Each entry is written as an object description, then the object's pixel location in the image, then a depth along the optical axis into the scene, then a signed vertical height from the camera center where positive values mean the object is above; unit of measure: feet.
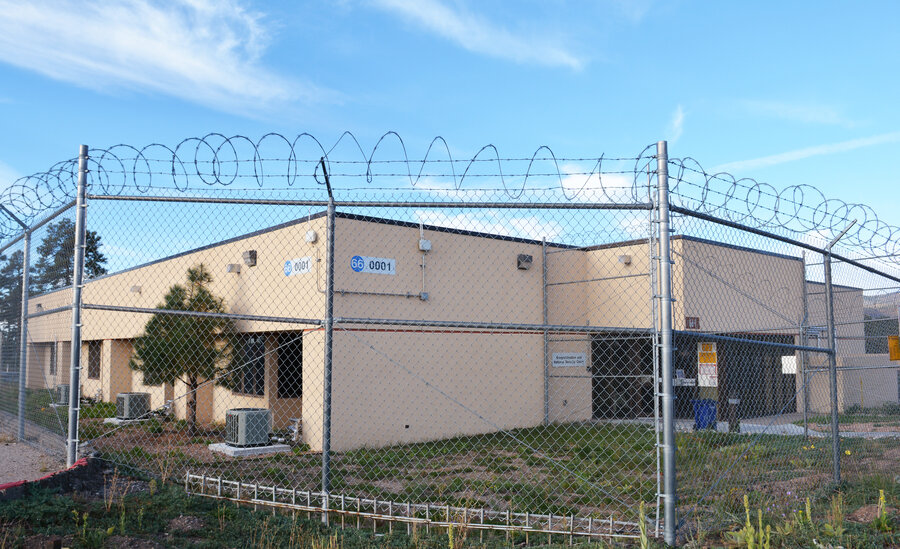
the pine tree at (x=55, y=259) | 29.76 +3.65
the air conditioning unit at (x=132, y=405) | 52.39 -5.23
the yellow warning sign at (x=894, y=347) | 28.62 -0.41
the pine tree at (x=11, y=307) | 35.68 +1.63
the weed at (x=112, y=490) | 18.76 -4.60
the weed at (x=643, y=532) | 14.10 -3.99
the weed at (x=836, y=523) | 17.37 -4.88
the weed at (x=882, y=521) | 18.77 -5.02
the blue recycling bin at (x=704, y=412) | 50.16 -5.48
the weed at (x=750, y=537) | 15.24 -4.77
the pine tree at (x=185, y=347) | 46.44 -0.66
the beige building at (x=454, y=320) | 43.57 +1.25
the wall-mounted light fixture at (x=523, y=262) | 53.42 +5.84
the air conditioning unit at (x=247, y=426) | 39.60 -5.18
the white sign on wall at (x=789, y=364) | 38.27 -1.57
